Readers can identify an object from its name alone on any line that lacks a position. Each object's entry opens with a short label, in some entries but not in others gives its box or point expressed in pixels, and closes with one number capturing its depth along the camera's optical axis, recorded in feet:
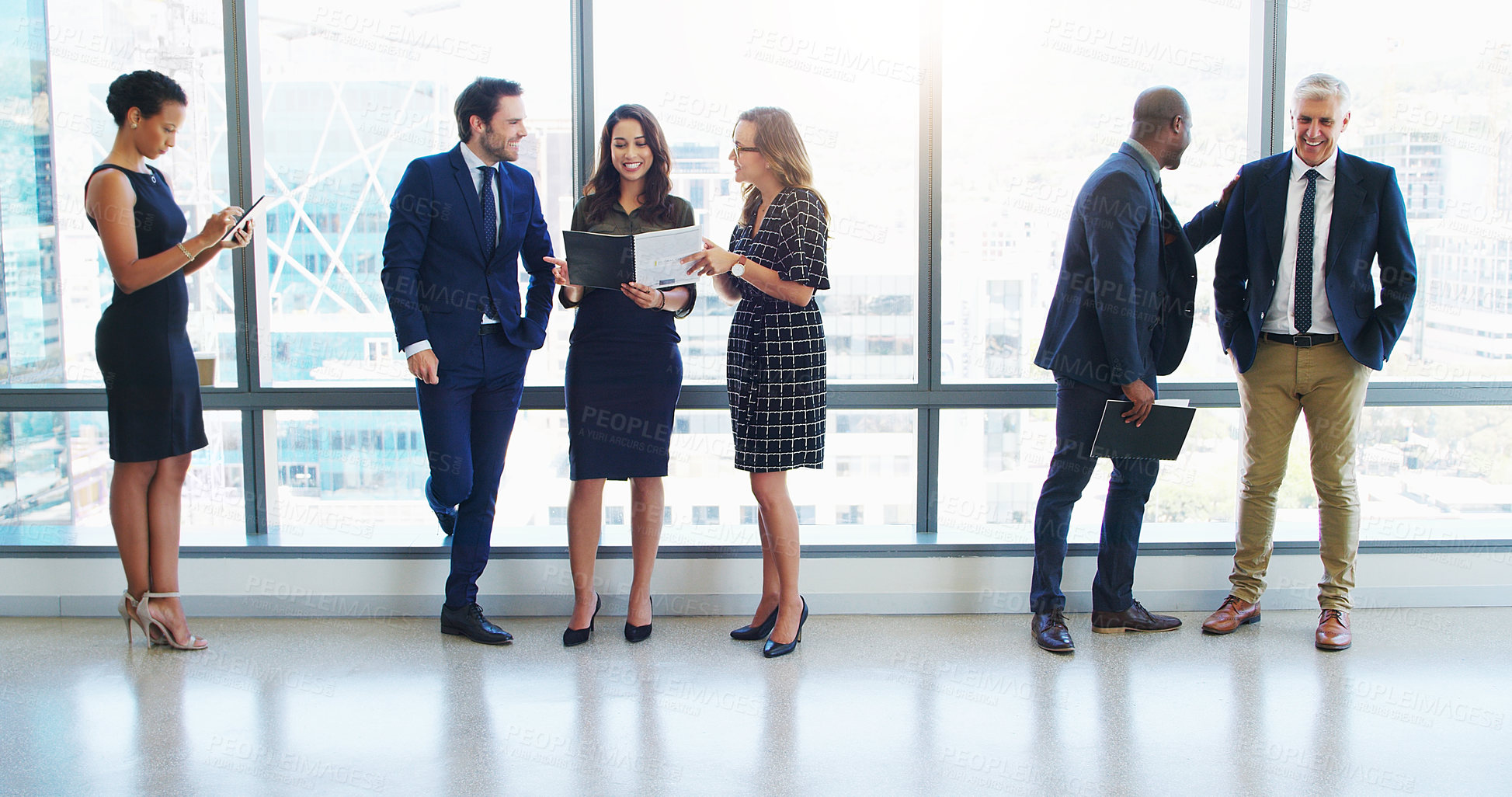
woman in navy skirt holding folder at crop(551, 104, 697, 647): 9.75
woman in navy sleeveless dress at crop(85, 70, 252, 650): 9.27
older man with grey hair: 9.64
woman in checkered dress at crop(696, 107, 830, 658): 9.31
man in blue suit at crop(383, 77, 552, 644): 9.59
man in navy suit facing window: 9.41
